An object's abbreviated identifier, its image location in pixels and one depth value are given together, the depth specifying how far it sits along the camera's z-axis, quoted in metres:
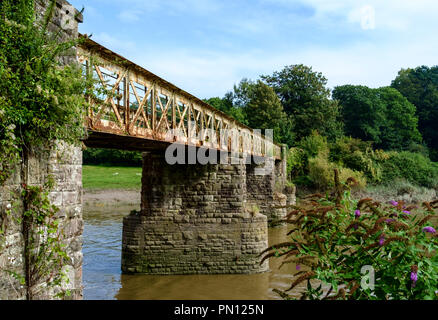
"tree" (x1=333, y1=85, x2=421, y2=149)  51.22
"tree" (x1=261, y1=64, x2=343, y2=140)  47.81
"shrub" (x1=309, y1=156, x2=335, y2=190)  34.94
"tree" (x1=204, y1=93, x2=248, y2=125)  48.03
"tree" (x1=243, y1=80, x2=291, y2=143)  44.41
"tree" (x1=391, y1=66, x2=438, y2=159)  56.47
